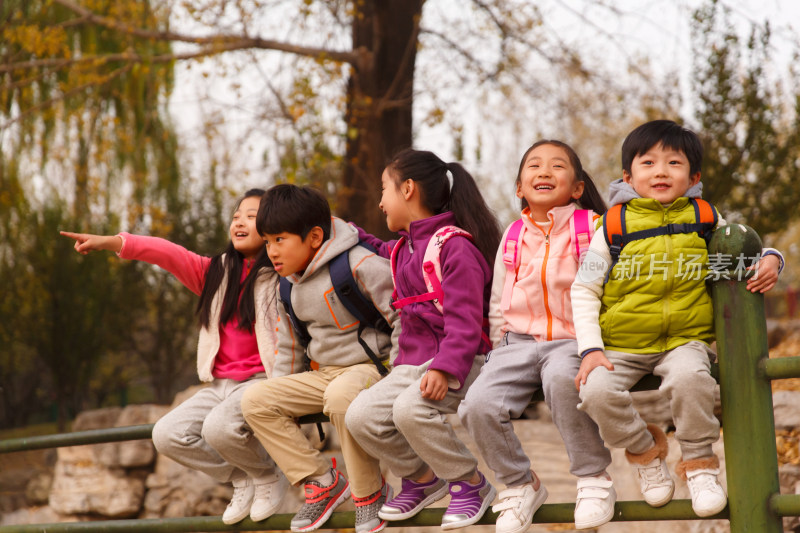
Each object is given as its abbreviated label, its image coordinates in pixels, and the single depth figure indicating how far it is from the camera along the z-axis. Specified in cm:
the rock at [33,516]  741
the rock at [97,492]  704
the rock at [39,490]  802
